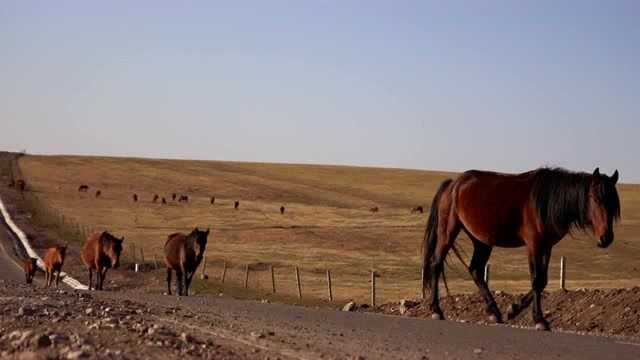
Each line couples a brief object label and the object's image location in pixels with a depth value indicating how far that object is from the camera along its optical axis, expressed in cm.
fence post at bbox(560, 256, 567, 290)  2662
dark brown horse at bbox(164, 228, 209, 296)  3147
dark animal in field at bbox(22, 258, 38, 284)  3743
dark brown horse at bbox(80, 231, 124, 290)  3428
